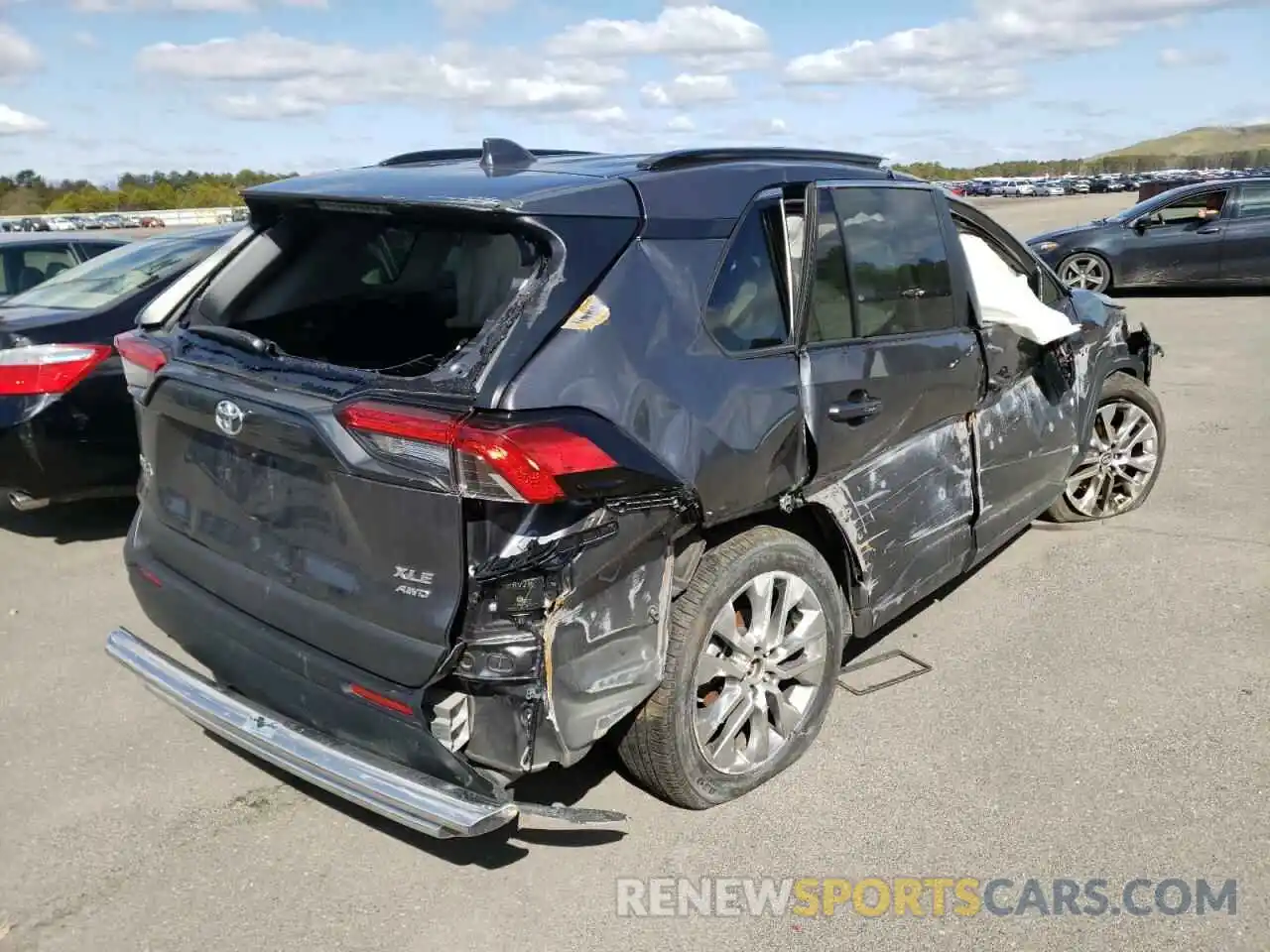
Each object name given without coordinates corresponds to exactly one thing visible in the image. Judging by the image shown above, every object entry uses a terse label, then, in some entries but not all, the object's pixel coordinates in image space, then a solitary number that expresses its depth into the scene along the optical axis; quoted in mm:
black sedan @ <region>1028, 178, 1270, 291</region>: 14766
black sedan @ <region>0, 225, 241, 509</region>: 5340
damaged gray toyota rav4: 2611
